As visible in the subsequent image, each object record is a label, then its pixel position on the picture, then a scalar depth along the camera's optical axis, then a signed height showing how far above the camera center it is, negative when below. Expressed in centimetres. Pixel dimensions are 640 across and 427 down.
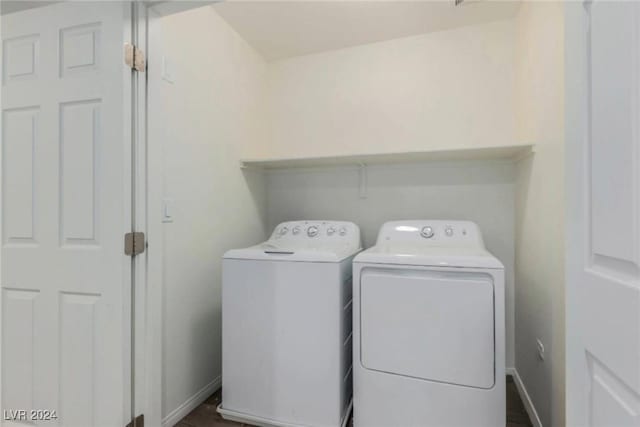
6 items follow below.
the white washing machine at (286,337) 153 -65
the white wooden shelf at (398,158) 184 +39
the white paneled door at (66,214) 118 +0
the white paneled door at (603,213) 55 +0
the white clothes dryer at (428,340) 134 -59
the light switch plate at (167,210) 152 +2
